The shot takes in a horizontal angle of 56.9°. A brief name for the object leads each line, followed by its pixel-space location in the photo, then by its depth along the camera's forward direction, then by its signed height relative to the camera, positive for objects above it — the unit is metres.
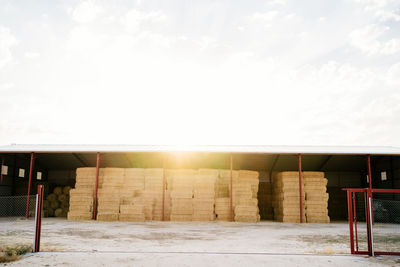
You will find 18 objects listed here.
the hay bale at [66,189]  23.72 -0.19
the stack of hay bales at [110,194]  18.20 -0.36
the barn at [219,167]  19.14 +1.44
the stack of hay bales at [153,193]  18.97 -0.29
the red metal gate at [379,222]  8.48 -1.46
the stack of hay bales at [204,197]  18.69 -0.46
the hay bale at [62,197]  23.22 -0.68
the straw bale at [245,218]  18.55 -1.48
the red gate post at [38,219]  8.34 -0.75
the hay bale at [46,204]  22.48 -1.07
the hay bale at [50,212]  22.39 -1.54
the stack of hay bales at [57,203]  22.53 -1.02
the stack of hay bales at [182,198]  18.72 -0.52
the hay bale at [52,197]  23.17 -0.66
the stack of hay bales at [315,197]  18.81 -0.41
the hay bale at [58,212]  22.54 -1.55
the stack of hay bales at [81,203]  18.61 -0.83
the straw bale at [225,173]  19.98 +0.81
